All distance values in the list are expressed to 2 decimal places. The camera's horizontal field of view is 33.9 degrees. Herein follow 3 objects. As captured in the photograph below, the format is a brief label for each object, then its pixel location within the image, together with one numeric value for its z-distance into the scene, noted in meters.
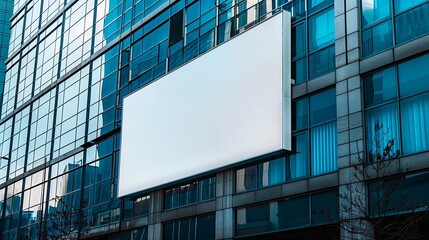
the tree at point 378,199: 22.02
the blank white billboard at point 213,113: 30.66
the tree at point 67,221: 42.15
